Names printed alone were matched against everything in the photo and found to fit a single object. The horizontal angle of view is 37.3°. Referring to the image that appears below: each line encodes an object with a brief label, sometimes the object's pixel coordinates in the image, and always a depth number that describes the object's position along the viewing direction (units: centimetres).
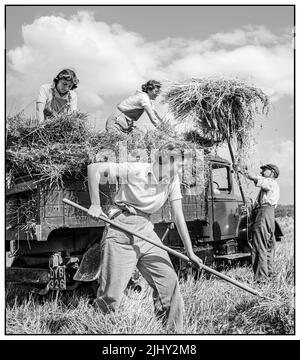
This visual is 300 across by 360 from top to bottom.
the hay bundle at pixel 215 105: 627
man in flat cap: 640
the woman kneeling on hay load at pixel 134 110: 575
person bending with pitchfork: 367
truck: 472
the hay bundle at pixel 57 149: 468
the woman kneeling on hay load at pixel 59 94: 526
